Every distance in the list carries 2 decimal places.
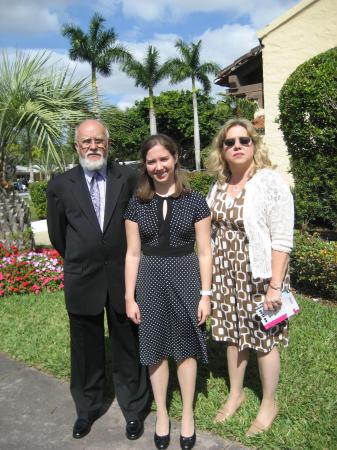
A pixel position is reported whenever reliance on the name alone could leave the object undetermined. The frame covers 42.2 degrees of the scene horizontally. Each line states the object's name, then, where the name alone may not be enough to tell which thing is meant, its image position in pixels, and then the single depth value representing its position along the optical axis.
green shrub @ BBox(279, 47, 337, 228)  5.98
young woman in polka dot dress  2.57
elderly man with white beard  2.71
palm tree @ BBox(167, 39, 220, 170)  32.78
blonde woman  2.50
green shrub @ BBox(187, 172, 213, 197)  15.37
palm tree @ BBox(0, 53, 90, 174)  6.02
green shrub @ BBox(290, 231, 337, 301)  4.93
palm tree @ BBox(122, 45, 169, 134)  30.94
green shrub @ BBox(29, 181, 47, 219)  16.48
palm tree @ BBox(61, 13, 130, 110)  30.08
